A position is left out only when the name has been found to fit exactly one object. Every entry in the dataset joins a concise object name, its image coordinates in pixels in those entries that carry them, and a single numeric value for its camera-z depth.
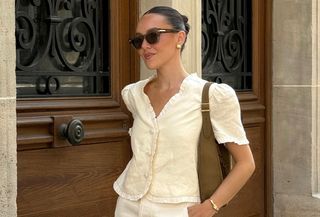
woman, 3.36
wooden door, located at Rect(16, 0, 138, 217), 4.66
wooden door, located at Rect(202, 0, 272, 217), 6.40
